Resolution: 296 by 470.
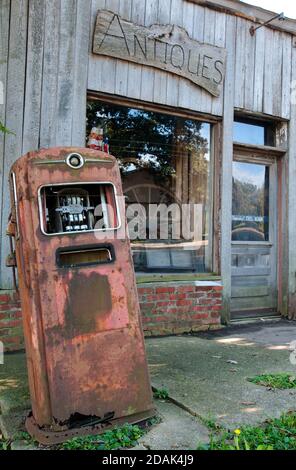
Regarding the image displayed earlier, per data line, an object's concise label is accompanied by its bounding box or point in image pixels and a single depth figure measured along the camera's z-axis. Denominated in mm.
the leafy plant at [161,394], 2984
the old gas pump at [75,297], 2344
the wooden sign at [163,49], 4566
